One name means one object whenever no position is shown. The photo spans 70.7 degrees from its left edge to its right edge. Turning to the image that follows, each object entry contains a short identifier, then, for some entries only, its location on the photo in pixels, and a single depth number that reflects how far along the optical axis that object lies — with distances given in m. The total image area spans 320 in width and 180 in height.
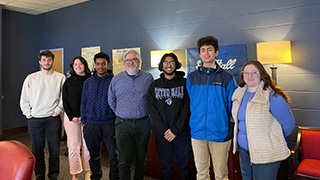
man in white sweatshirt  2.66
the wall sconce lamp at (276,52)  2.70
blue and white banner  3.22
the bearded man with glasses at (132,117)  2.28
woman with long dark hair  2.66
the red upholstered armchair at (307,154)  2.15
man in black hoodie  2.08
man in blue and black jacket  1.90
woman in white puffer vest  1.57
